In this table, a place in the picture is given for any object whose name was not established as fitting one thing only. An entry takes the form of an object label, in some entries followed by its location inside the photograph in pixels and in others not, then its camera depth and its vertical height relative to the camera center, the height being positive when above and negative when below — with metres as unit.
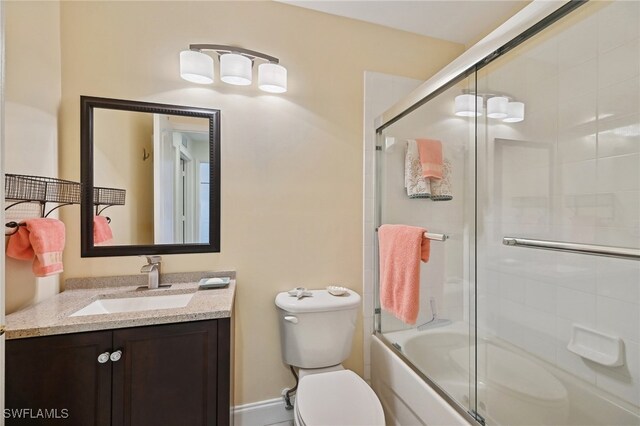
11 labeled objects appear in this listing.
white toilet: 1.32 -0.74
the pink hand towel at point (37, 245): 1.15 -0.14
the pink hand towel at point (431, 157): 1.55 +0.29
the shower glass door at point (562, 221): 1.16 -0.05
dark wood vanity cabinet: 1.03 -0.63
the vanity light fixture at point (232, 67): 1.54 +0.79
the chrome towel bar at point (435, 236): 1.33 -0.12
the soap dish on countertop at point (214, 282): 1.49 -0.38
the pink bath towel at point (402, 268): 1.44 -0.30
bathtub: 1.26 -0.85
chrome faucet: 1.50 -0.31
